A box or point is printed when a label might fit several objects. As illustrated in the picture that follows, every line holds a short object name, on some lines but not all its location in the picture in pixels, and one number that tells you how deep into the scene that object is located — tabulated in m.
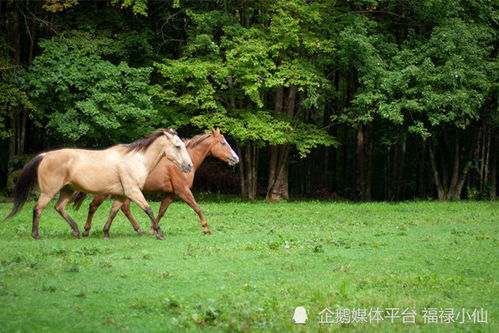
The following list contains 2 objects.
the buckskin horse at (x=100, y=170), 13.97
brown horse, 15.56
